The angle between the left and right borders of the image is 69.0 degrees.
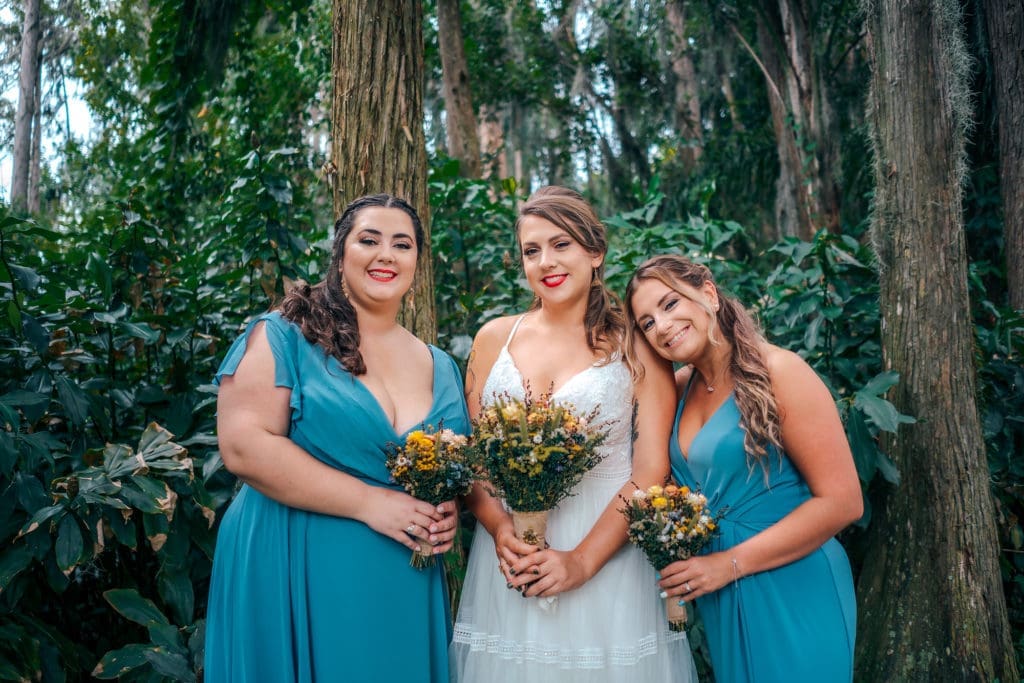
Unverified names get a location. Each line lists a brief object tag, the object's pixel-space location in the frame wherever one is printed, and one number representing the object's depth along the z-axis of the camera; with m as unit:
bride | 2.45
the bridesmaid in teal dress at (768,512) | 2.31
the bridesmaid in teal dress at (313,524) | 2.21
